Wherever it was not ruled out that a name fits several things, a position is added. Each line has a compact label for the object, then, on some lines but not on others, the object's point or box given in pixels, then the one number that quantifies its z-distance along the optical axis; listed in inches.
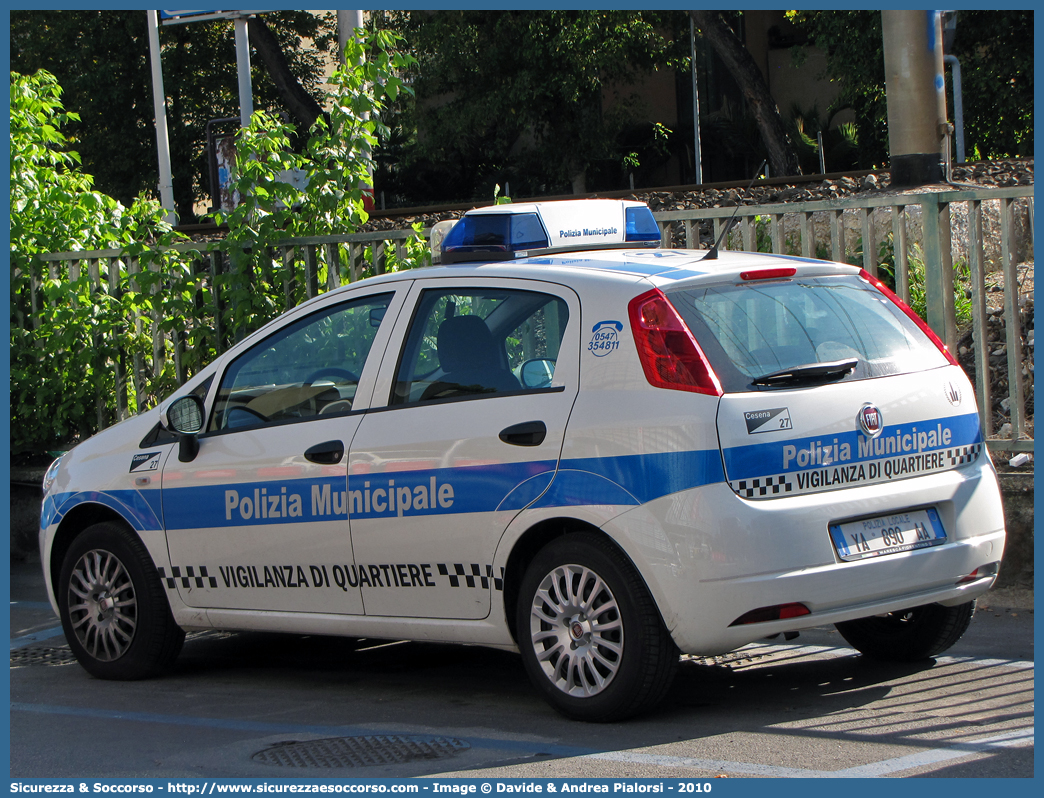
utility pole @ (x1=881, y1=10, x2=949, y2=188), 760.3
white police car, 359.6
